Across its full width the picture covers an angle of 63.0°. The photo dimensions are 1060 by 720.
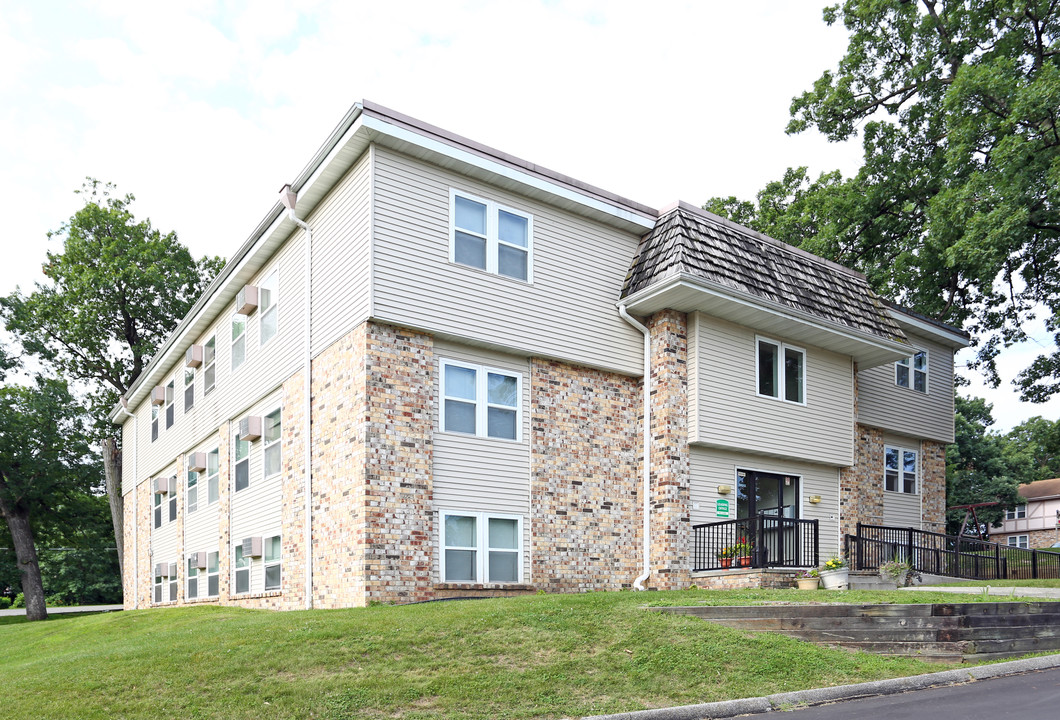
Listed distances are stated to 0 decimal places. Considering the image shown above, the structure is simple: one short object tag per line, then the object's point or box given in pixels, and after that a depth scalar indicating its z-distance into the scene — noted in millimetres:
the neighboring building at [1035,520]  52094
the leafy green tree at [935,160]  20750
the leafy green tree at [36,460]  31094
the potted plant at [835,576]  14656
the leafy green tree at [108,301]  33000
